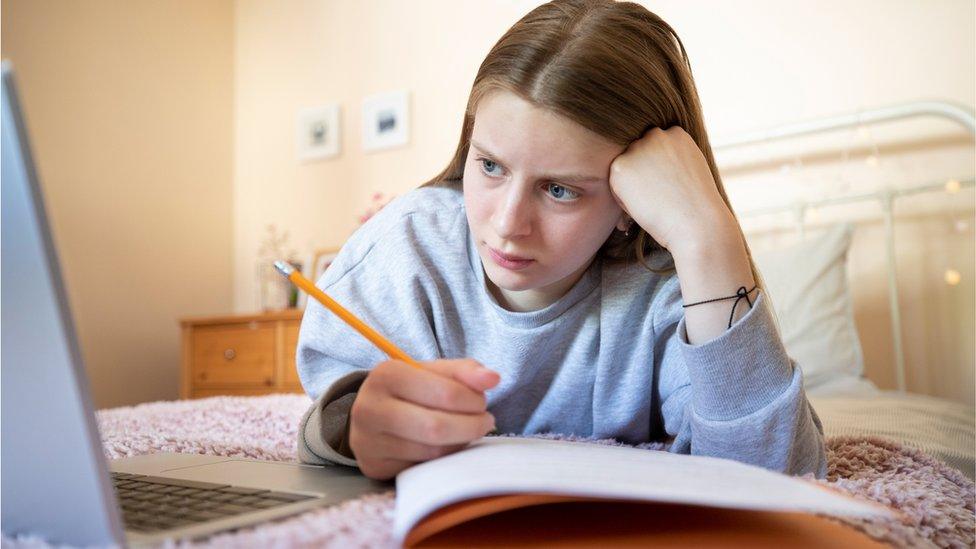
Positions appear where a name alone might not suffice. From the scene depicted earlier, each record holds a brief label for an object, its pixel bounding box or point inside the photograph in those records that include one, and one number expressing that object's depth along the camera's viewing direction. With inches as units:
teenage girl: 27.0
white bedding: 41.8
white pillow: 67.9
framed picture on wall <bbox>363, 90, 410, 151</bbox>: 114.4
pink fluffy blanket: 15.3
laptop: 13.0
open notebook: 15.2
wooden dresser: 101.4
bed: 69.6
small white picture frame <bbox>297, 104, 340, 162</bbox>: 121.7
